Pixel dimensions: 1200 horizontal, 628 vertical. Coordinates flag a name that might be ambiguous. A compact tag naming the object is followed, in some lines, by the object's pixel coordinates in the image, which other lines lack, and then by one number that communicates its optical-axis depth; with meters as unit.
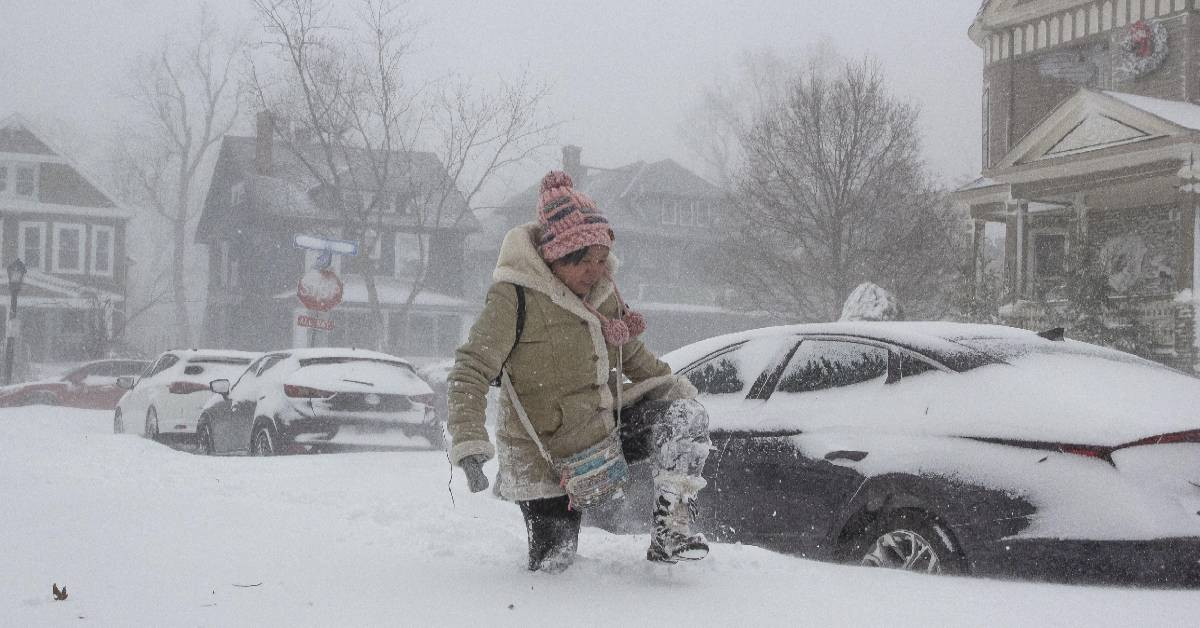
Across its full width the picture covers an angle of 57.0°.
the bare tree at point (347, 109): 29.49
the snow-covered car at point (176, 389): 14.12
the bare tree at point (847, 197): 21.14
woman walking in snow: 3.76
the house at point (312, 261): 41.06
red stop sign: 15.67
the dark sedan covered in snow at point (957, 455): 4.06
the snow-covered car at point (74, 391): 24.08
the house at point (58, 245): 42.06
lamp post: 26.91
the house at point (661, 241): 48.69
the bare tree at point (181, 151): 54.19
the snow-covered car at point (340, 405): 10.32
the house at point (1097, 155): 16.66
